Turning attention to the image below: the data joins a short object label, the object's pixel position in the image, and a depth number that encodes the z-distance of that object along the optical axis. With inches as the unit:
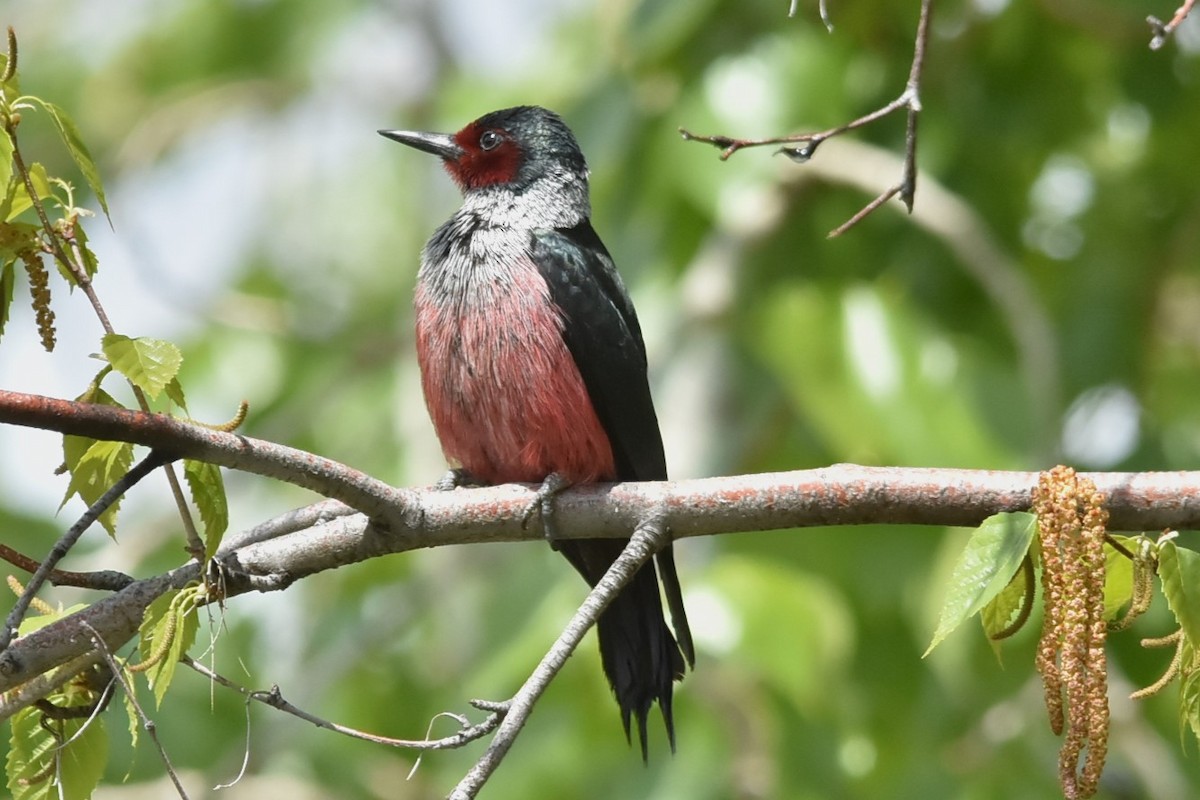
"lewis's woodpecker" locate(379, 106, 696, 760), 329.1
